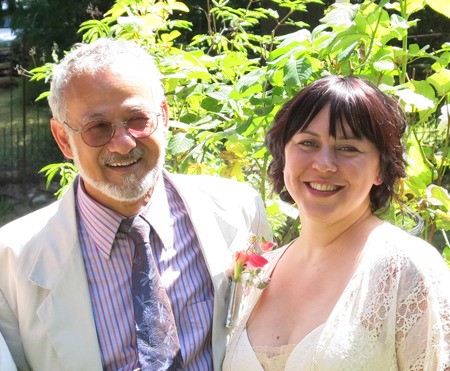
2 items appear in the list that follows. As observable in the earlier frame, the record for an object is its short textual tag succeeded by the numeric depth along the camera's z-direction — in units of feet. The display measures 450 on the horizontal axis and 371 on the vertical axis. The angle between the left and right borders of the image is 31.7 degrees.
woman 6.33
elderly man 7.65
